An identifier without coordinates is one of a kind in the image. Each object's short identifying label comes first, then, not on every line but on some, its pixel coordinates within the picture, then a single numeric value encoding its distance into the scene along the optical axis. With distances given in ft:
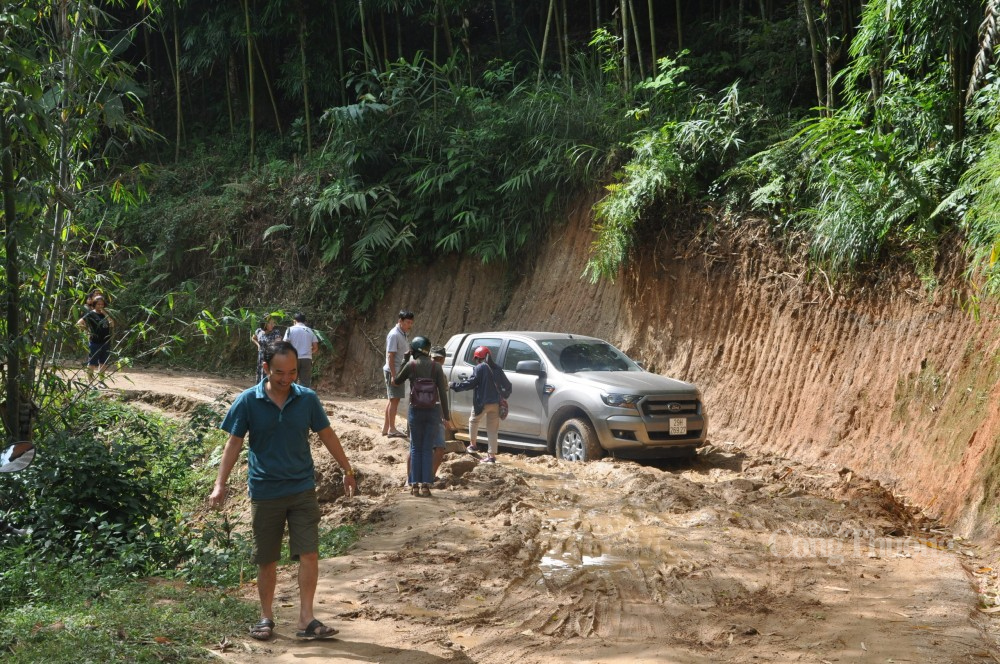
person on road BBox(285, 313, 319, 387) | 47.26
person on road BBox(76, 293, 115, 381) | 46.11
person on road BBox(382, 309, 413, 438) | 42.88
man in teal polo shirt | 18.80
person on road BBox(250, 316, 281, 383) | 46.30
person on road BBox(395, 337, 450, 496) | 31.30
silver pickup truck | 37.63
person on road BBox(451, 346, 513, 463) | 37.01
